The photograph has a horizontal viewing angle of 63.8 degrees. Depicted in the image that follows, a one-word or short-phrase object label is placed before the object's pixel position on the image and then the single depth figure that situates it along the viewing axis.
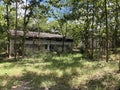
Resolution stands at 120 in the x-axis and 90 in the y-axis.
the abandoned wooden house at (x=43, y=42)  13.65
